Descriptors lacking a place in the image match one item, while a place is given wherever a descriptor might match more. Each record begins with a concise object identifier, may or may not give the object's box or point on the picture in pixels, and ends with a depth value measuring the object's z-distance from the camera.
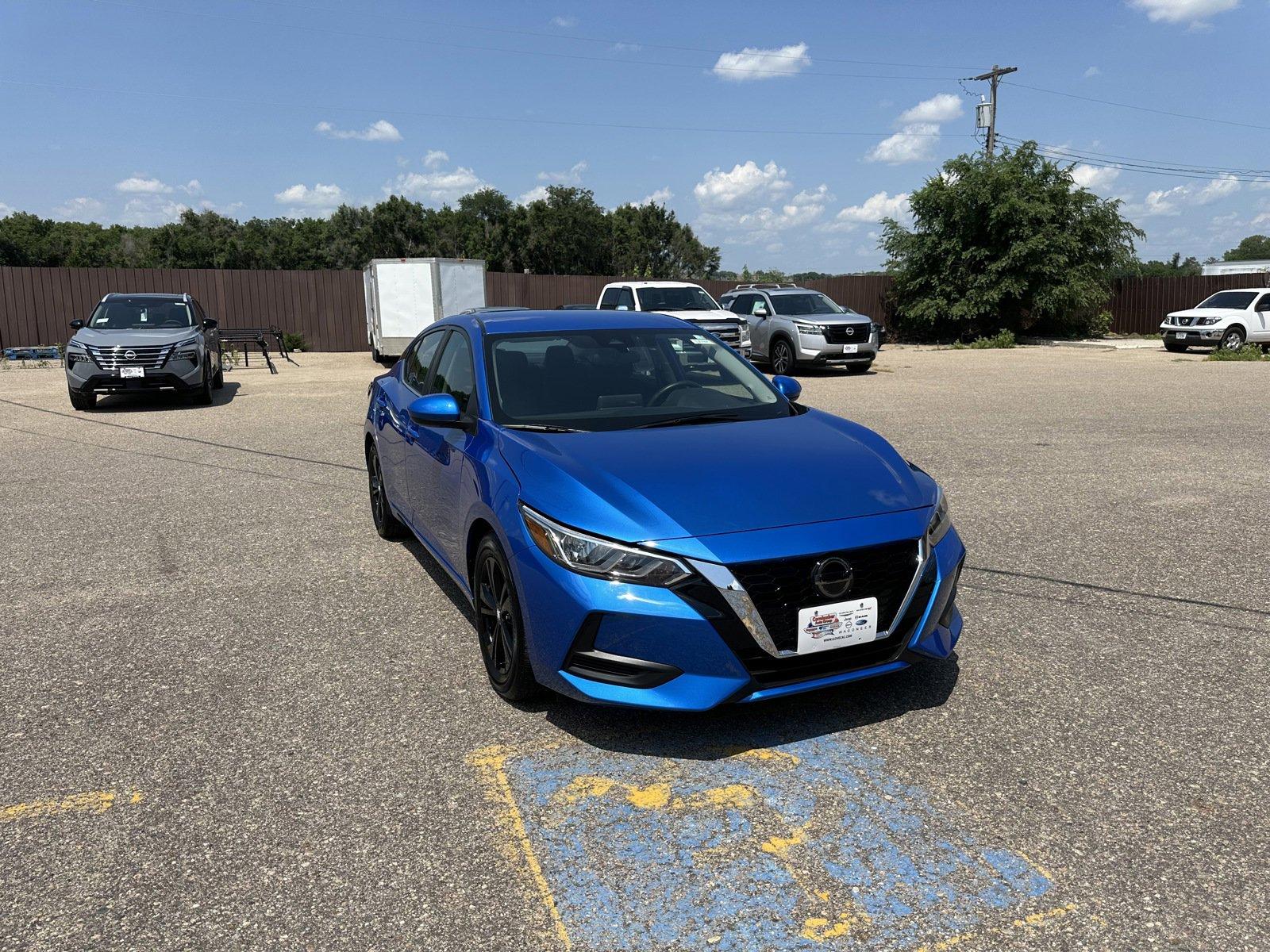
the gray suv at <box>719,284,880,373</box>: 19.11
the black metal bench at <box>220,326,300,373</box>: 22.31
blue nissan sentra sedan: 3.22
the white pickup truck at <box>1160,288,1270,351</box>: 24.81
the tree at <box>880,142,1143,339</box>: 30.38
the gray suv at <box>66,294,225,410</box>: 13.52
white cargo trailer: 22.34
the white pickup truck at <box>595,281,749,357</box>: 18.53
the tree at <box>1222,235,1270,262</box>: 147.50
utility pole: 38.59
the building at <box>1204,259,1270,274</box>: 62.67
